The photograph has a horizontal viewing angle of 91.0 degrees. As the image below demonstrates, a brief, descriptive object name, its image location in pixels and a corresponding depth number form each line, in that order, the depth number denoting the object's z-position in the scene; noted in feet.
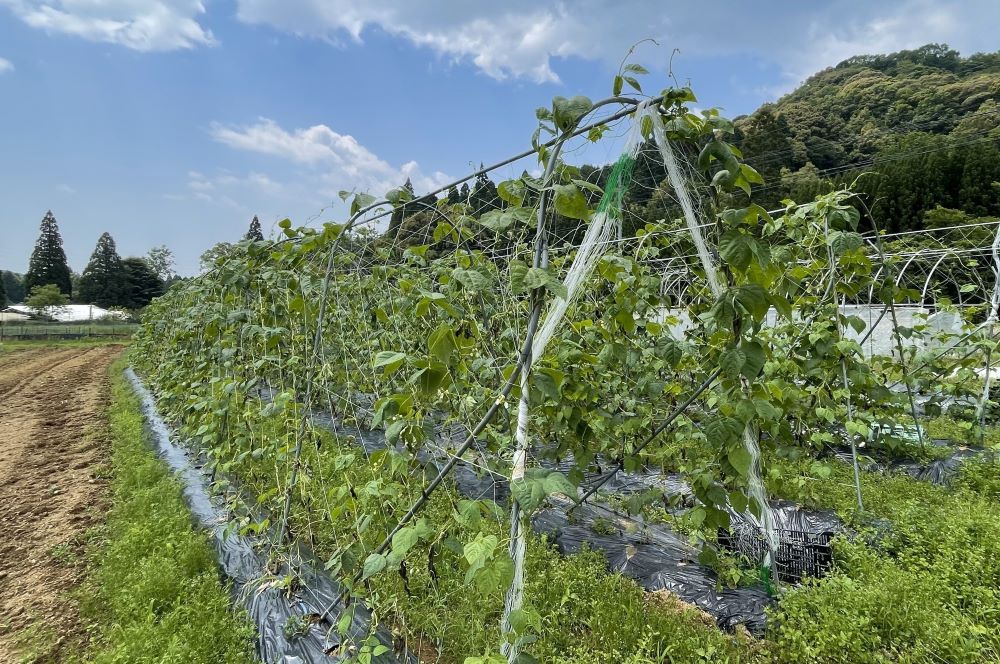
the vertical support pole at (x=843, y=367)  9.09
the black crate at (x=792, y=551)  8.95
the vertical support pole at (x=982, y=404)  14.10
